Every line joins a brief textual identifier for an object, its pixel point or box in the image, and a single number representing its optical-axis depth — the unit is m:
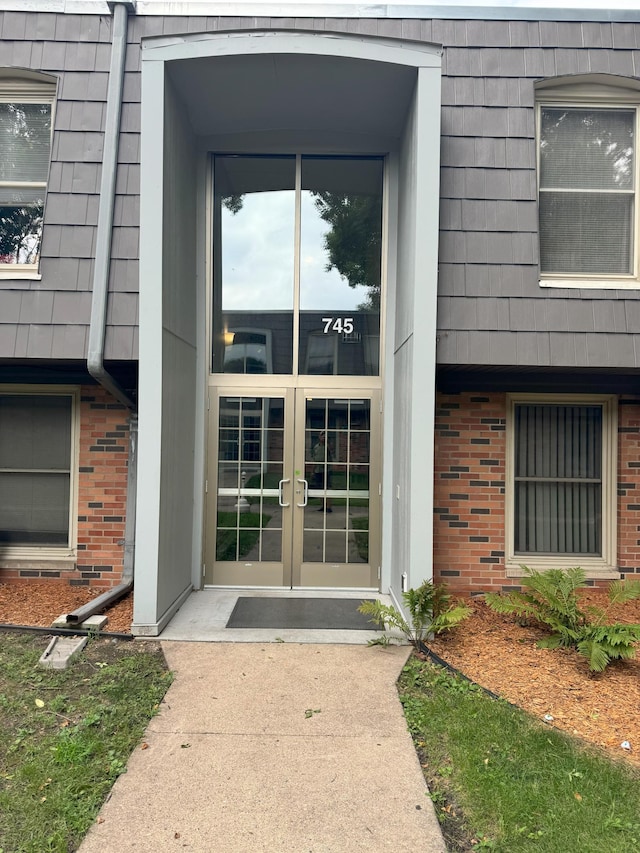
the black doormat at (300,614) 4.87
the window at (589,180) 5.36
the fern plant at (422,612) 4.28
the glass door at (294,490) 5.82
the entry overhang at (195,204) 4.50
